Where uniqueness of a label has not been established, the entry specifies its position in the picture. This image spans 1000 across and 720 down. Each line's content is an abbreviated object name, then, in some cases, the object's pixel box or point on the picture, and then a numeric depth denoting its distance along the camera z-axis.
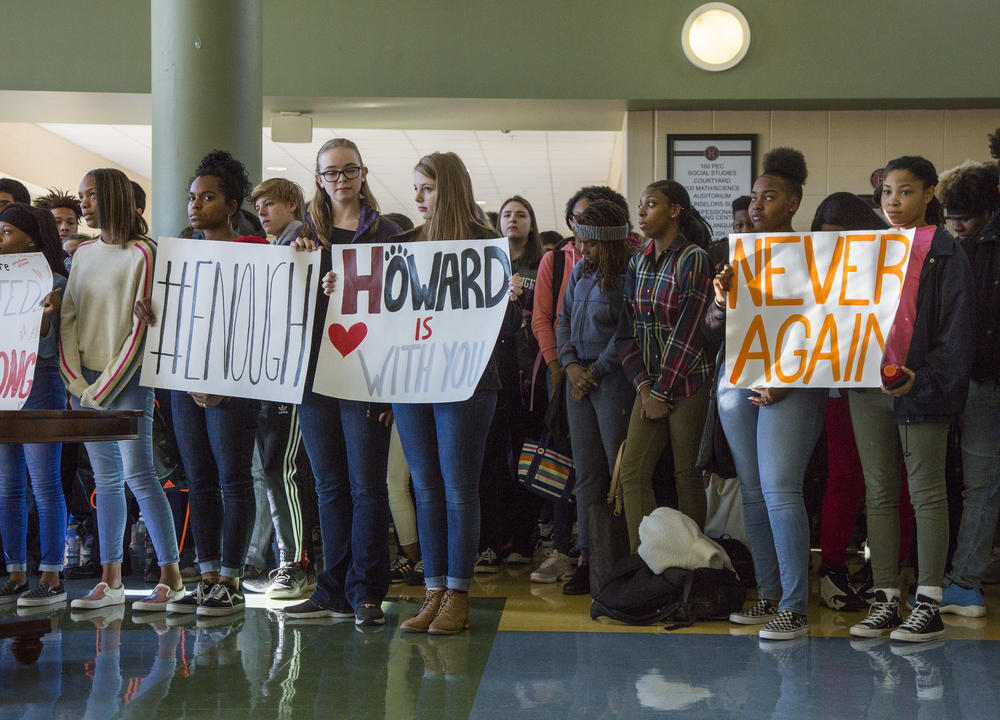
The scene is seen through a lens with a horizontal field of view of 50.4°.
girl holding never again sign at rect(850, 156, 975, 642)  3.28
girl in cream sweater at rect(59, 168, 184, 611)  3.71
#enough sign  3.59
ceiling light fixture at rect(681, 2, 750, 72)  6.62
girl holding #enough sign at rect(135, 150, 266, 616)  3.62
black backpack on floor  3.54
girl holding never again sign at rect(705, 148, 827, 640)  3.34
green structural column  4.70
